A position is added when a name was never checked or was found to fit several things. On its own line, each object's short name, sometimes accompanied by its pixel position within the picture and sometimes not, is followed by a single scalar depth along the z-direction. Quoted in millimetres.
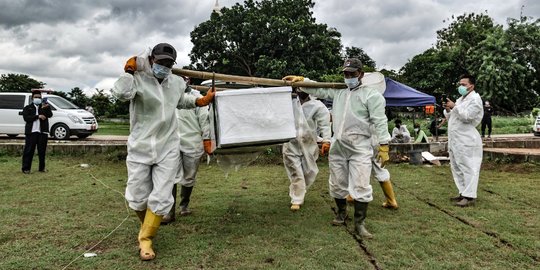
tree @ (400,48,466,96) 35688
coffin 4125
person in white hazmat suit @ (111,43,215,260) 3887
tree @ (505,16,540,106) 32625
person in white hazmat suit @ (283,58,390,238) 4617
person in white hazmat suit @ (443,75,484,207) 6039
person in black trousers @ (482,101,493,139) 16688
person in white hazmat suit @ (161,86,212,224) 5207
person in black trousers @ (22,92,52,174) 8875
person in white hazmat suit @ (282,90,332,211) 5887
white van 14133
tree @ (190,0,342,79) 31125
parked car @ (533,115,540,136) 17317
